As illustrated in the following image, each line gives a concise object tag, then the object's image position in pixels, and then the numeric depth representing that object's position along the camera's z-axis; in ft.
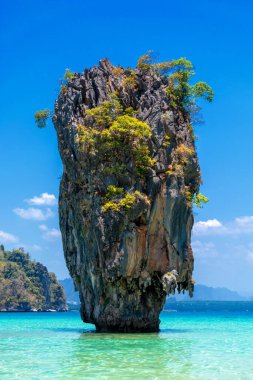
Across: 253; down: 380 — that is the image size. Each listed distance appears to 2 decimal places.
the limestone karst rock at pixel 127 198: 83.76
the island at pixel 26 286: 407.85
